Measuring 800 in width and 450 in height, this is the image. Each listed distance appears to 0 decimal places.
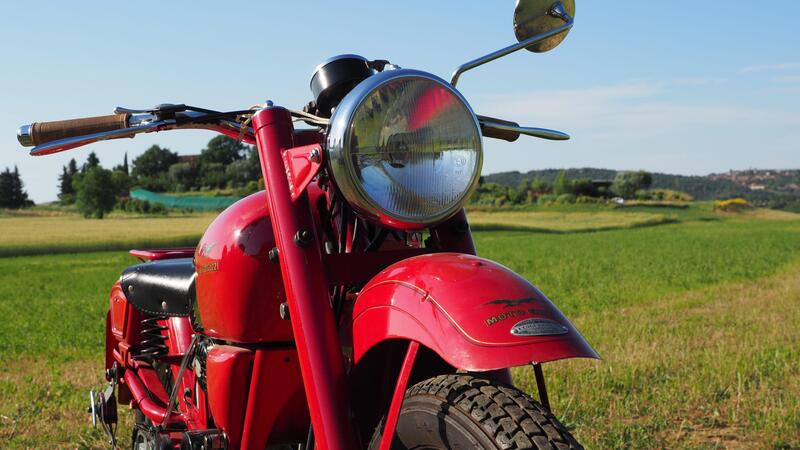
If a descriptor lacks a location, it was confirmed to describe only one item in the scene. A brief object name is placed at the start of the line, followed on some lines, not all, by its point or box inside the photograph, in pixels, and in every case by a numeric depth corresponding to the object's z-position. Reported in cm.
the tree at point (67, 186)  5112
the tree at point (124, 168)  5444
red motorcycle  199
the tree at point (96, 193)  4750
